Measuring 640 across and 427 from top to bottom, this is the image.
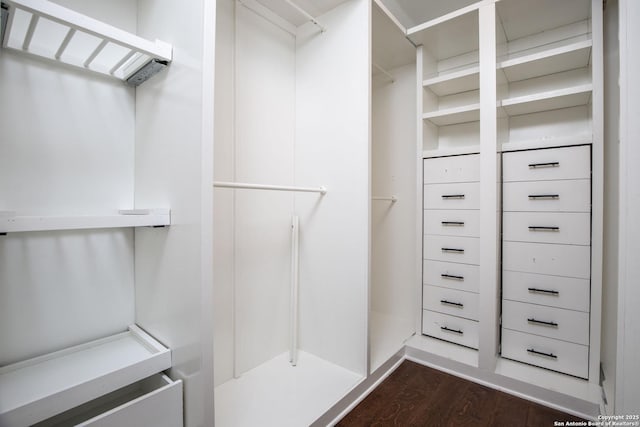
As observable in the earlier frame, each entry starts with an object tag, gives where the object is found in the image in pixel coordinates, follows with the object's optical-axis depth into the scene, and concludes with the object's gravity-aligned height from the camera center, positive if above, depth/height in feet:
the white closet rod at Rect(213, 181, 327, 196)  3.97 +0.38
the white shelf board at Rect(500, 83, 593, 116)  5.49 +2.26
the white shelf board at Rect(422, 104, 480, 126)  6.62 +2.32
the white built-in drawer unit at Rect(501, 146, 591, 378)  5.42 -0.88
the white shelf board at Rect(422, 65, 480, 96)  6.59 +3.09
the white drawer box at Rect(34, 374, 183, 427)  2.89 -2.19
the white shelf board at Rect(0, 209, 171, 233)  2.58 -0.11
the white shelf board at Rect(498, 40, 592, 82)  5.47 +3.04
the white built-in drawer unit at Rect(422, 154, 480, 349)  6.49 -0.84
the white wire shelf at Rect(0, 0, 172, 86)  2.69 +1.83
